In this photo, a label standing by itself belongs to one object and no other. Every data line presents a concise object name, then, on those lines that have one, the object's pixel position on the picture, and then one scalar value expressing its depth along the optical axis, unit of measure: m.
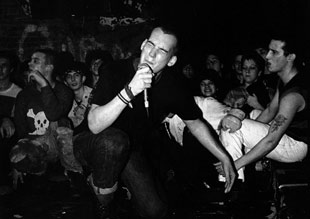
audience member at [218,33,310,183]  3.54
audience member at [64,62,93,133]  5.04
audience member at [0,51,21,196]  4.31
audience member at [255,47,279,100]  5.37
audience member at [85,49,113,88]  5.94
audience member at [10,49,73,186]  4.22
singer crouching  2.64
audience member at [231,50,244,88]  6.06
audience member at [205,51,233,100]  5.77
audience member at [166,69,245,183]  3.97
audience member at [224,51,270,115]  5.11
